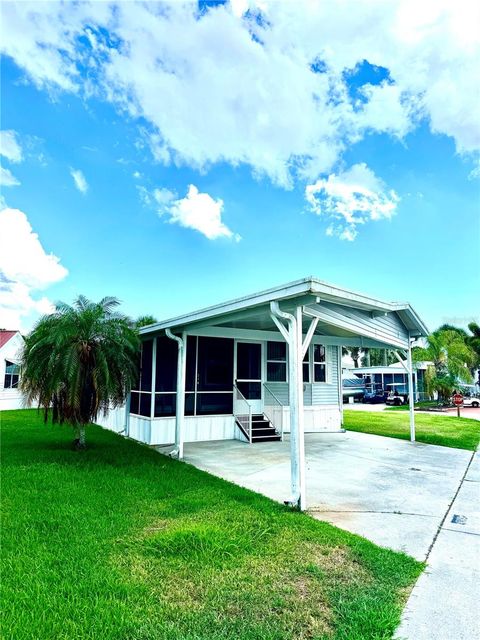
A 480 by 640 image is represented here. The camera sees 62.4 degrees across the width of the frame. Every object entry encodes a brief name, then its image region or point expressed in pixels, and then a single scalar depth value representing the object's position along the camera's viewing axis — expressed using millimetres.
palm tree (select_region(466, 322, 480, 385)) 35375
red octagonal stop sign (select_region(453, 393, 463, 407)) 16156
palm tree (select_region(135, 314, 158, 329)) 24575
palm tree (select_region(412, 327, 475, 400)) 24120
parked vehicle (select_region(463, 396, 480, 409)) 26338
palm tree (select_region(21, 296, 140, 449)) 7457
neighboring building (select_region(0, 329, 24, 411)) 19609
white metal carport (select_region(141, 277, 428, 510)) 5031
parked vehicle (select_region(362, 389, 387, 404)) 27834
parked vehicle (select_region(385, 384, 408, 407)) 25531
